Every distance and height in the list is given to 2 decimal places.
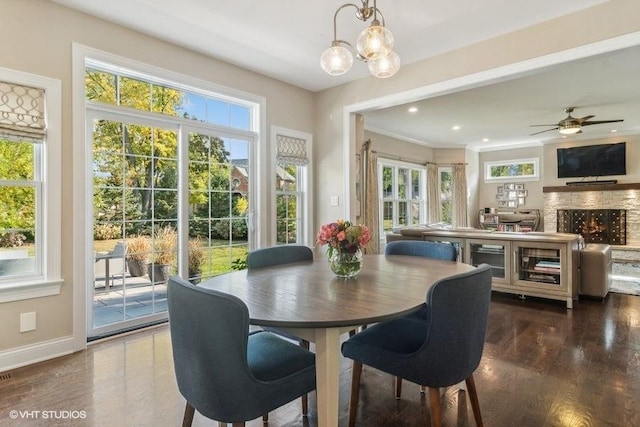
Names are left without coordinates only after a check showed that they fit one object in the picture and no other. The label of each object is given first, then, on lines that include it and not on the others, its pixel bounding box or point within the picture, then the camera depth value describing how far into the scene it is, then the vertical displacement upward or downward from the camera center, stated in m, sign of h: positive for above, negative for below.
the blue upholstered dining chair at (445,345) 1.44 -0.59
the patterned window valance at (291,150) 4.41 +0.84
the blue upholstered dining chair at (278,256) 2.35 -0.29
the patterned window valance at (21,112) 2.50 +0.78
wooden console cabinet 4.06 -0.58
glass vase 1.99 -0.27
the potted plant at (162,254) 3.44 -0.37
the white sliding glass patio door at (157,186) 3.09 +0.31
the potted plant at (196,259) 3.67 -0.45
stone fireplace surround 7.56 +0.24
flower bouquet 1.94 -0.16
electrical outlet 2.59 -0.77
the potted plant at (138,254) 3.28 -0.35
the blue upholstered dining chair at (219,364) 1.19 -0.53
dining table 1.32 -0.37
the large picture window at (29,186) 2.54 +0.24
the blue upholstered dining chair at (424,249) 2.57 -0.28
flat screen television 7.82 +1.20
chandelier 1.97 +0.97
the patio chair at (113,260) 3.14 -0.39
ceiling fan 5.59 +1.43
